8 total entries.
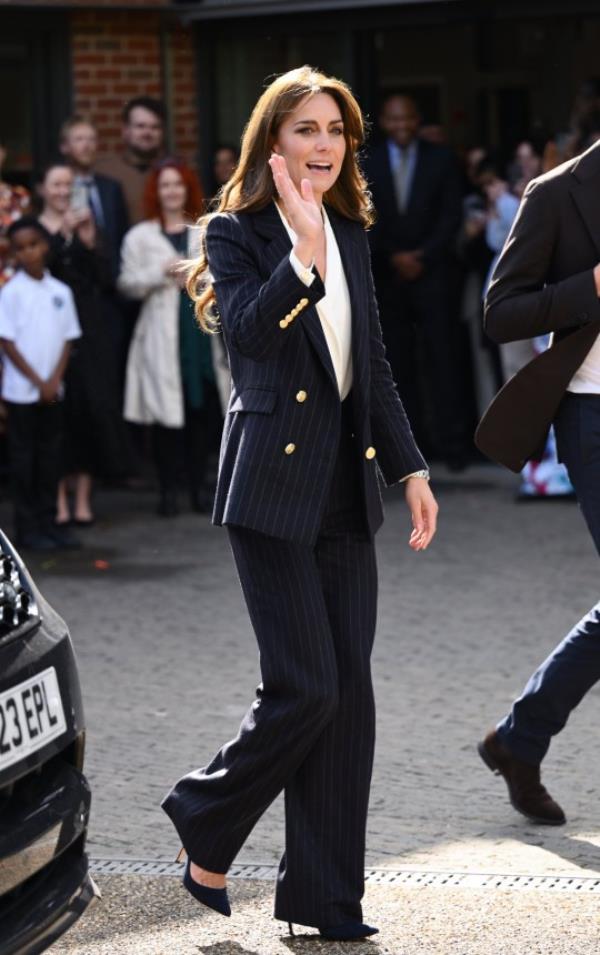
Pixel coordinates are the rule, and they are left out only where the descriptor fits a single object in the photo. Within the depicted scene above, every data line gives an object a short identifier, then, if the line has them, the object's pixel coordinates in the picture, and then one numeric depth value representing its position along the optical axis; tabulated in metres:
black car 6.36
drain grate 8.32
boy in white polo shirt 17.34
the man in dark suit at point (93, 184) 20.28
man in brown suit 8.73
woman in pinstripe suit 7.47
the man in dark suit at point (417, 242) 21.15
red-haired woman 18.86
